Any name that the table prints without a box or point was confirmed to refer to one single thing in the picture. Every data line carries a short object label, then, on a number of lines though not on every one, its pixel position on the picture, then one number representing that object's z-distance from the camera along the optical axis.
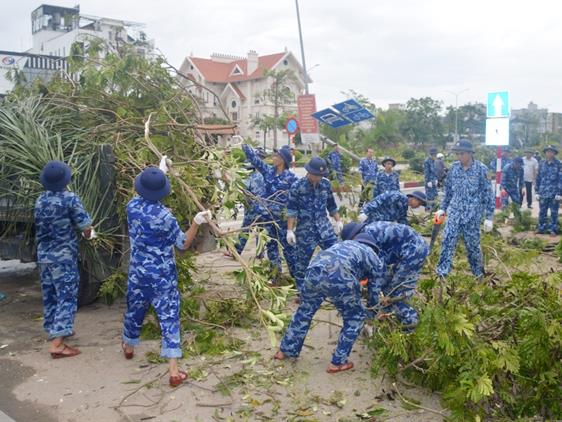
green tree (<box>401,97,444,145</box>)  45.00
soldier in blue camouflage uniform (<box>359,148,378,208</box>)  12.57
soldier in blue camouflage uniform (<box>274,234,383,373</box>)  4.57
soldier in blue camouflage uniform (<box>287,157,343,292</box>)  6.54
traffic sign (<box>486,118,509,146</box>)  12.48
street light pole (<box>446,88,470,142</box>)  43.98
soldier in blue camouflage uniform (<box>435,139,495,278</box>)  7.03
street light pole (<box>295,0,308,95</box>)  18.73
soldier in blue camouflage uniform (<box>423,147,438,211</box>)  14.65
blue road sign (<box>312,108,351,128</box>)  12.55
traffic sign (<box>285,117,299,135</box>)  15.58
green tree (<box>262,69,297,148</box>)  35.09
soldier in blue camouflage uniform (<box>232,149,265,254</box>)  7.16
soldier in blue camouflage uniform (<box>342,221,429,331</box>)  5.00
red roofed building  47.91
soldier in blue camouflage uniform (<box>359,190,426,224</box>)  6.46
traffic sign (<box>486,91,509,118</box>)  12.57
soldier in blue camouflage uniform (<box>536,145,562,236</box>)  11.79
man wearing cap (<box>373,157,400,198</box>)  10.88
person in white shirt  15.67
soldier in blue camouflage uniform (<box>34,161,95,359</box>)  5.21
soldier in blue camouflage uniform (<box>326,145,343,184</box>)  13.21
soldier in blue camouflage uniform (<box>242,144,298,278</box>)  7.24
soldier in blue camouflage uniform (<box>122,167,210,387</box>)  4.59
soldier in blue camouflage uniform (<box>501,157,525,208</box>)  14.66
